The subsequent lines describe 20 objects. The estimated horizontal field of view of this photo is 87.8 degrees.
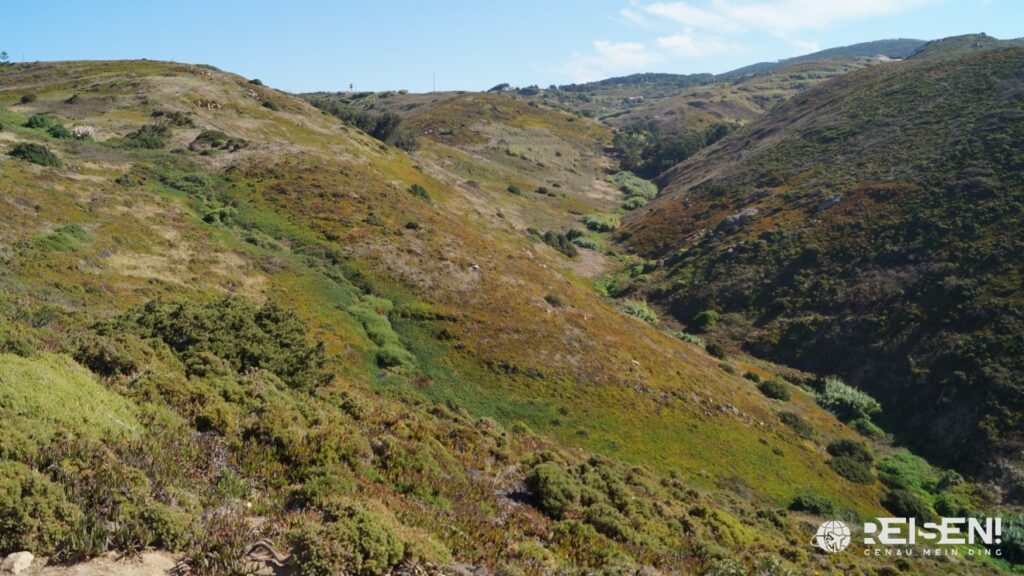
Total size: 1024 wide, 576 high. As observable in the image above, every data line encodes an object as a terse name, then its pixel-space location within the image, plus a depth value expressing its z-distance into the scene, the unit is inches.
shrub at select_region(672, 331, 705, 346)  2203.5
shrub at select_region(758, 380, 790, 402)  1710.1
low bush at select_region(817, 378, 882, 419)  1726.1
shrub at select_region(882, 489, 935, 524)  1203.2
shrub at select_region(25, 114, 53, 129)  2220.7
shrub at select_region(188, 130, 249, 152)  2464.3
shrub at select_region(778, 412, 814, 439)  1456.7
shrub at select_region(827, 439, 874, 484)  1307.8
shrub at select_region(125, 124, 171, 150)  2311.8
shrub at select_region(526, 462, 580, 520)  584.7
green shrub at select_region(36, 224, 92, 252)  1162.0
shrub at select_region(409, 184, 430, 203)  2642.7
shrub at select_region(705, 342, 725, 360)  2027.6
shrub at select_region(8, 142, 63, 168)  1691.7
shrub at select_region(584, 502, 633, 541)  562.9
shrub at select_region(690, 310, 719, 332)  2367.9
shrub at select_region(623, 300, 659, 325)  2385.6
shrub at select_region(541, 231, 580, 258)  3041.3
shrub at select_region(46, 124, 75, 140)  2188.6
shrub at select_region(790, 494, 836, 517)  1106.7
